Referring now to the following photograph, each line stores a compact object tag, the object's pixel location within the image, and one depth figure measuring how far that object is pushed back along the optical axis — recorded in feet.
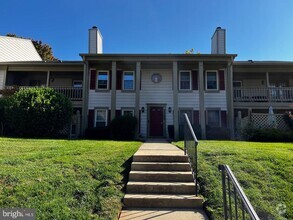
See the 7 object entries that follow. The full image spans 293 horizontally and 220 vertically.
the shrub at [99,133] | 44.74
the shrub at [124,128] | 42.88
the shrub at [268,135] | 38.75
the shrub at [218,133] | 44.43
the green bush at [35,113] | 39.58
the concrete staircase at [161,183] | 14.64
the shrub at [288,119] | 43.16
